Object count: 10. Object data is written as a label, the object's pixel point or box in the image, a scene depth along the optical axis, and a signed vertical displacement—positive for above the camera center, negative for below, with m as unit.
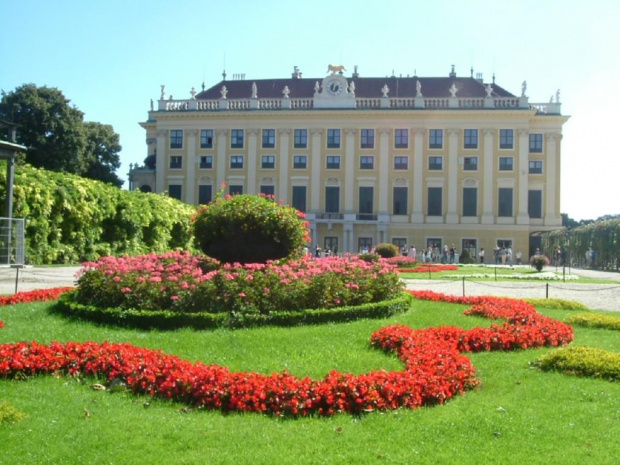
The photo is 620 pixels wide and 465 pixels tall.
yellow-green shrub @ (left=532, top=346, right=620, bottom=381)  8.17 -1.46
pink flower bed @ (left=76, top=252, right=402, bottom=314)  11.77 -0.79
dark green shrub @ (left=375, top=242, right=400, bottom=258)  40.62 +0.02
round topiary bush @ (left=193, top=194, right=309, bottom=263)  15.39 +0.45
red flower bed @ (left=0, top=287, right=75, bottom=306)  13.58 -1.22
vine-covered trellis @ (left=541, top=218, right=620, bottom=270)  39.25 +0.91
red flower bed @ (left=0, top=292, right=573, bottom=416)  6.62 -1.51
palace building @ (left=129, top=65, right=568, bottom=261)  56.00 +8.64
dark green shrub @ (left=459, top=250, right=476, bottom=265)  51.41 -0.43
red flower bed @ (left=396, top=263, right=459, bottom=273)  33.03 -0.94
